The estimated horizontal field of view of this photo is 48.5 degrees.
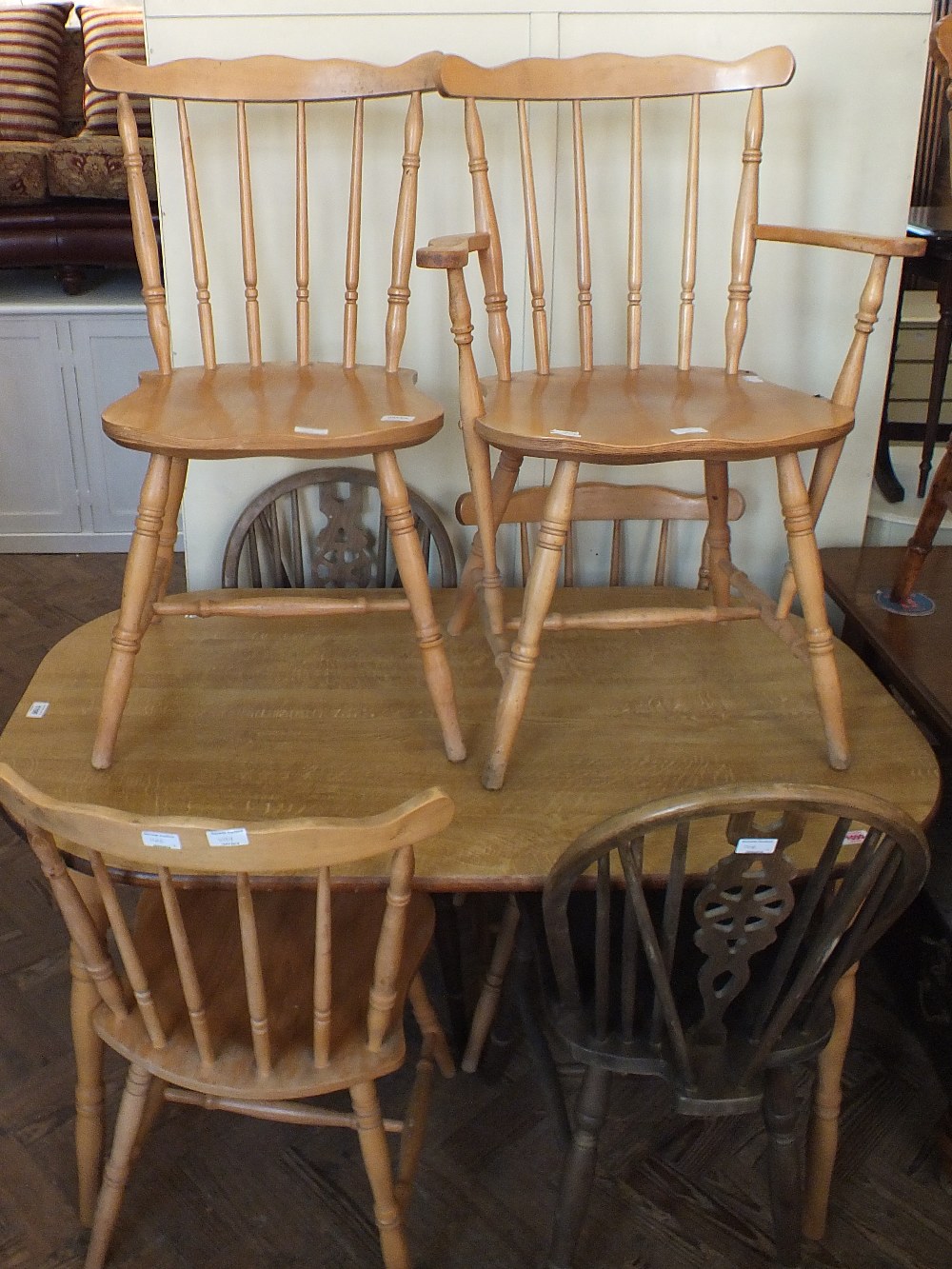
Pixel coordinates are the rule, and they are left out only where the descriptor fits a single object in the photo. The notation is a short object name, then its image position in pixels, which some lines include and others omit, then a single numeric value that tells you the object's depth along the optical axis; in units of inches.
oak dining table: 48.5
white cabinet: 110.9
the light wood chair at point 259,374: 48.1
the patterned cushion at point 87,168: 112.1
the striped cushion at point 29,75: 119.9
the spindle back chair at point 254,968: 33.0
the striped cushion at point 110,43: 114.1
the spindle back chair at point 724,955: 34.3
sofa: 112.7
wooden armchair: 47.4
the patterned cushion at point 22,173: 112.2
